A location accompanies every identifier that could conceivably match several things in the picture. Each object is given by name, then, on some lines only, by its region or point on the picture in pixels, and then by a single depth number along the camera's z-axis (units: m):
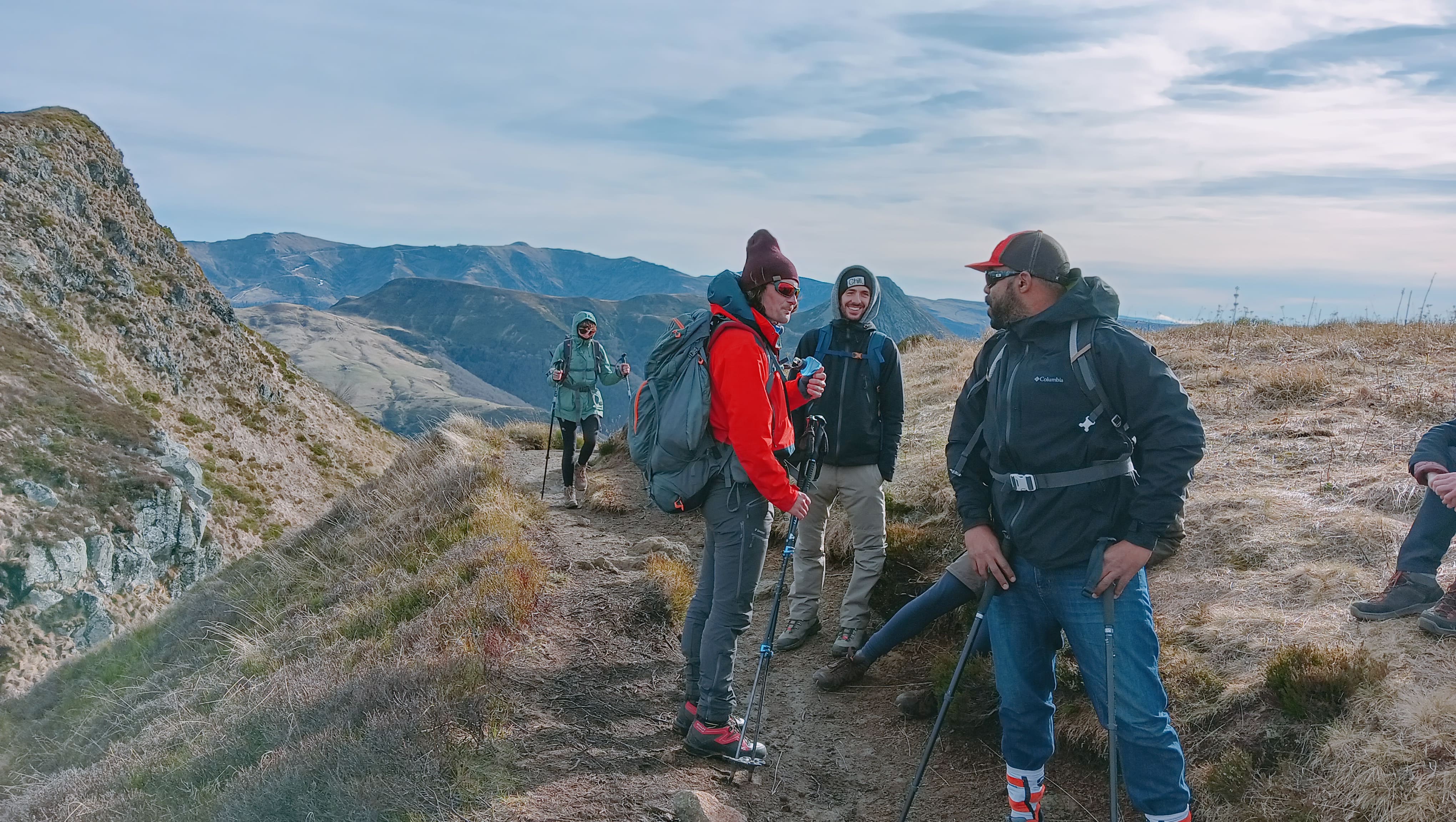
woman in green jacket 10.70
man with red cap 2.95
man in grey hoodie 5.66
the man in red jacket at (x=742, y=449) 4.08
